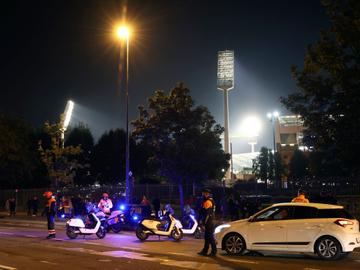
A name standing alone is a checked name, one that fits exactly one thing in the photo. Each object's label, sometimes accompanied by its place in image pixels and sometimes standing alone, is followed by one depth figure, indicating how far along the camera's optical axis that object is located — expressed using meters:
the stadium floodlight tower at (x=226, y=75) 96.31
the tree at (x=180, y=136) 30.41
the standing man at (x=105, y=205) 21.67
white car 13.45
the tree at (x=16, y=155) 54.19
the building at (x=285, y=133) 125.56
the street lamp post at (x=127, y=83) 28.64
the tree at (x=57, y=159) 40.66
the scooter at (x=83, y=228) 19.92
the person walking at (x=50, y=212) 19.84
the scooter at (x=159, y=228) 18.86
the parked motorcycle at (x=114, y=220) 21.46
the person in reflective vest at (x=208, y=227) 14.36
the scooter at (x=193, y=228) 20.35
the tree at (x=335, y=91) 19.03
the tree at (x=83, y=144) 66.06
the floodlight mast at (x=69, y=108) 79.31
